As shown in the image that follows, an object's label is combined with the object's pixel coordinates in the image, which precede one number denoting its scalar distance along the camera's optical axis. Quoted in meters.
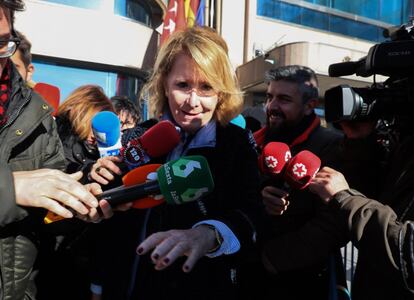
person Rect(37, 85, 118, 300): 1.70
